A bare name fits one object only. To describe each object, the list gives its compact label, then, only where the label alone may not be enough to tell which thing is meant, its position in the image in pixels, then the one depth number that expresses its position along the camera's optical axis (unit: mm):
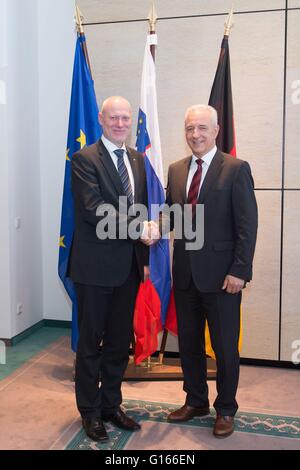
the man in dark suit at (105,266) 2266
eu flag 3154
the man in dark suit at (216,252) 2268
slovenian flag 3000
